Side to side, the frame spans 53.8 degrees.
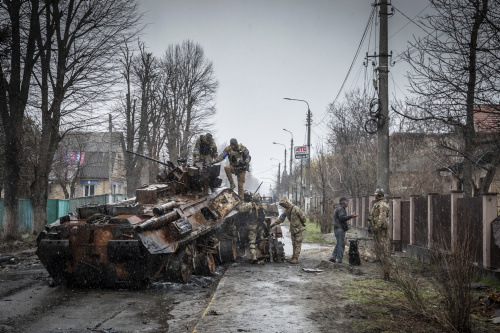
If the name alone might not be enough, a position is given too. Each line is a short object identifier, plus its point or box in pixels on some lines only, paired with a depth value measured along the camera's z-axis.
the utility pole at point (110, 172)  22.70
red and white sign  36.81
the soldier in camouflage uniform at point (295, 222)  13.62
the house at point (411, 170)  26.56
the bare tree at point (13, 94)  18.42
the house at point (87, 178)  44.56
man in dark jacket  13.48
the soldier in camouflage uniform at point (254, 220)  13.80
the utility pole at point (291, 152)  57.88
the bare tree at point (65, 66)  20.70
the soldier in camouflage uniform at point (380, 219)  12.02
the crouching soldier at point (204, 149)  15.02
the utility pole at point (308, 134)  37.87
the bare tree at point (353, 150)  28.30
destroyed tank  9.27
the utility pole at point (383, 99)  14.72
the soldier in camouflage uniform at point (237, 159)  15.38
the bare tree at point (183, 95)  40.59
